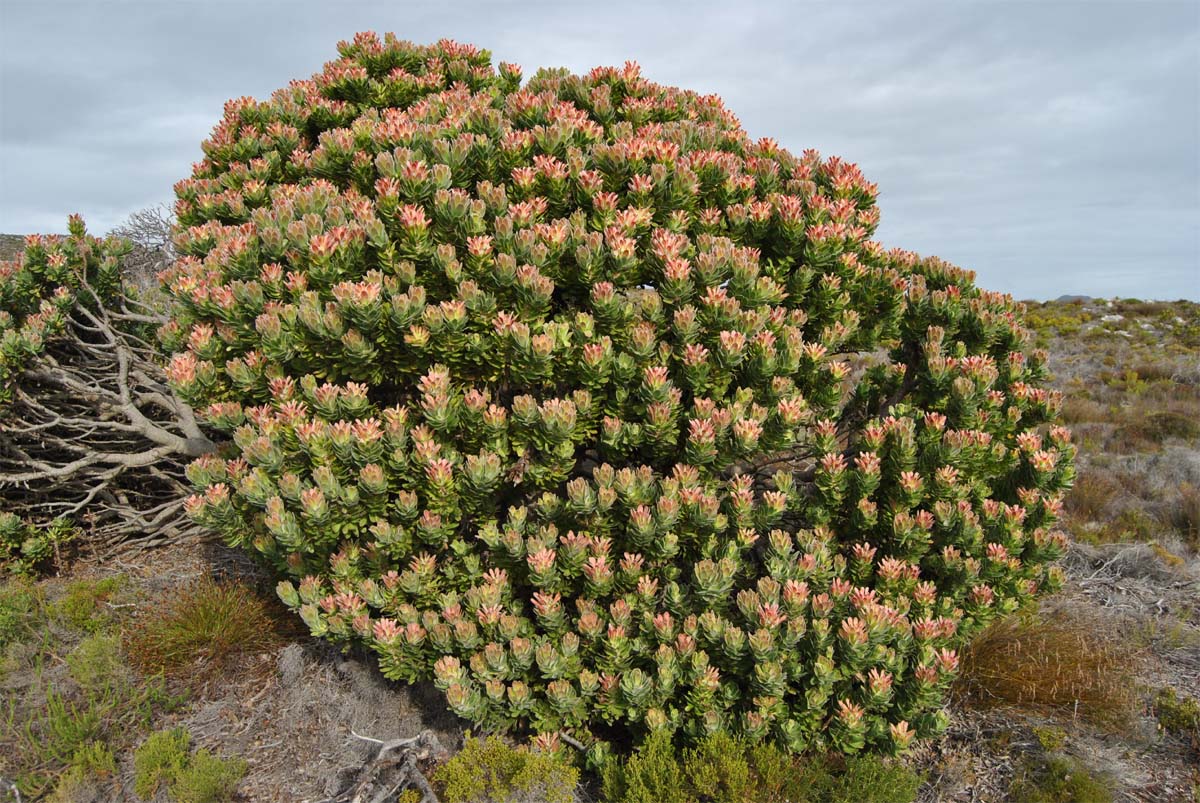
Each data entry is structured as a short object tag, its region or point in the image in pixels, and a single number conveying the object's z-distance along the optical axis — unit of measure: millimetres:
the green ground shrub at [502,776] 3646
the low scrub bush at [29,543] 6258
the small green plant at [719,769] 3543
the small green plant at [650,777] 3551
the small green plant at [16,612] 5219
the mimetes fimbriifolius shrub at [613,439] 3822
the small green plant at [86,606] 5434
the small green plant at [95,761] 4102
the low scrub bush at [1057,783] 3859
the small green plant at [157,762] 3969
